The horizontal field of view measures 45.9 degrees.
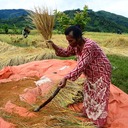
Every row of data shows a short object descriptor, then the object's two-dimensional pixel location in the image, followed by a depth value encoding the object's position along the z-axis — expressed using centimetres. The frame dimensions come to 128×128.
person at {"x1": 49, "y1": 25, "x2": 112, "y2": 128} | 147
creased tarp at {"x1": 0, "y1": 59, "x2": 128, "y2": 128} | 174
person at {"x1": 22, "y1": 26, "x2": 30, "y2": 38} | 726
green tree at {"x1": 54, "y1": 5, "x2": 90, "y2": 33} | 785
